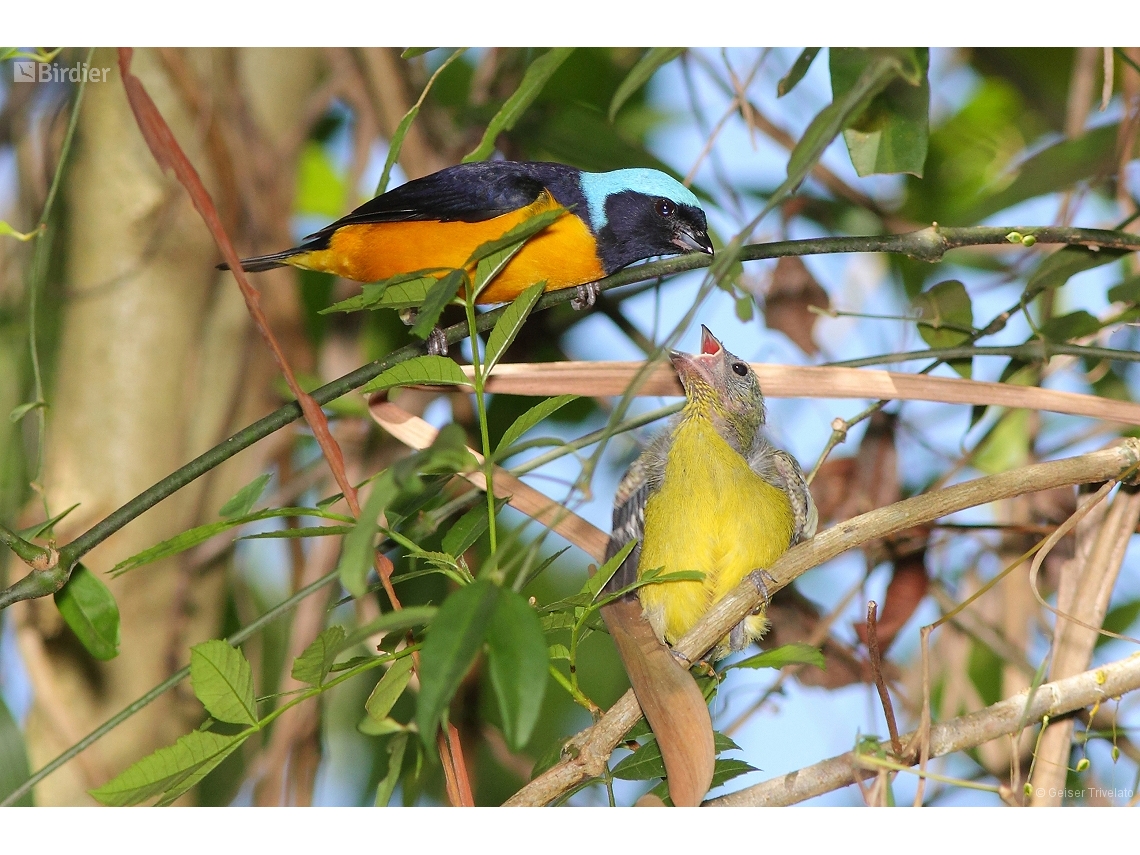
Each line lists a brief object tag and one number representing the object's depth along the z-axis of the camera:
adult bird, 3.13
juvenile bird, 3.11
